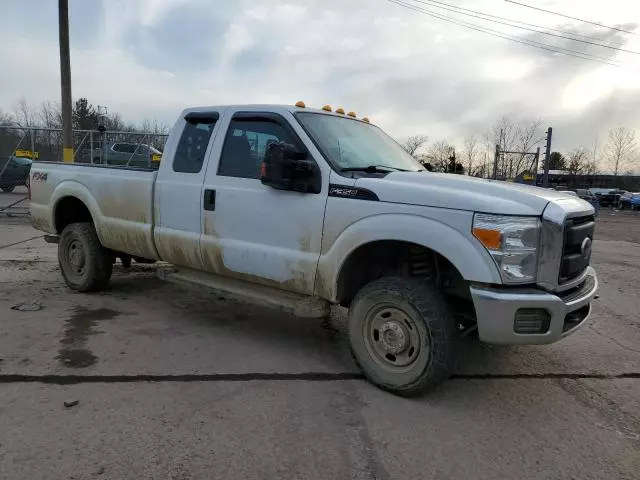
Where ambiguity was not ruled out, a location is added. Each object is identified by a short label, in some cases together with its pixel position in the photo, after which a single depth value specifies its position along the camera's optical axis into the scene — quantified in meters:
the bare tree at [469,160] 54.94
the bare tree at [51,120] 45.06
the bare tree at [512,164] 39.66
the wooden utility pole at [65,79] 13.55
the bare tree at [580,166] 74.00
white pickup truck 3.33
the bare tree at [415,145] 58.61
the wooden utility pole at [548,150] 28.91
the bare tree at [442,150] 54.20
